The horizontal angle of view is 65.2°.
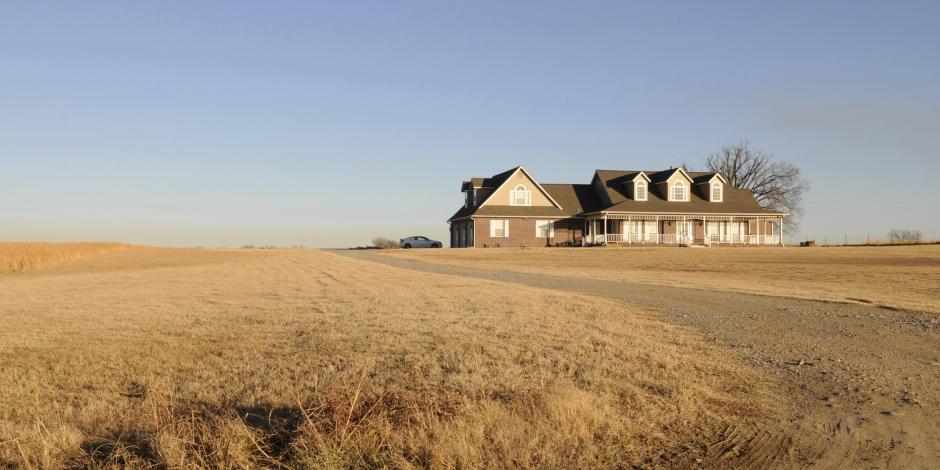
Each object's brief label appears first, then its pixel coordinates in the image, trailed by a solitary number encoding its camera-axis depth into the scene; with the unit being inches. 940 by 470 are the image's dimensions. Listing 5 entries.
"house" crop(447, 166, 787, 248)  2210.9
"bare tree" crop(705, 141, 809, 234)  3100.4
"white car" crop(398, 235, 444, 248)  2613.2
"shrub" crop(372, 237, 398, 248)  2972.4
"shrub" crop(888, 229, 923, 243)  2635.6
